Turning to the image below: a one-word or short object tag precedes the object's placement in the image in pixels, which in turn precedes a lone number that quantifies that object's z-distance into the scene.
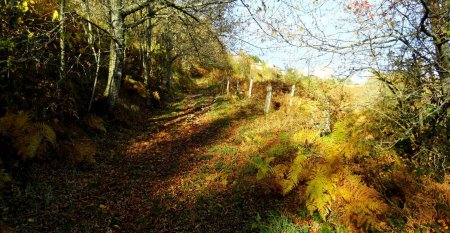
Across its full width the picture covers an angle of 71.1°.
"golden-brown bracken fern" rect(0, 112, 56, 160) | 6.23
